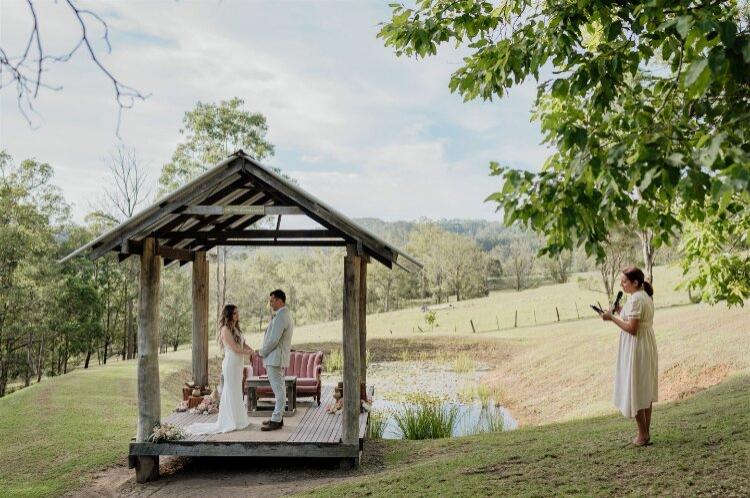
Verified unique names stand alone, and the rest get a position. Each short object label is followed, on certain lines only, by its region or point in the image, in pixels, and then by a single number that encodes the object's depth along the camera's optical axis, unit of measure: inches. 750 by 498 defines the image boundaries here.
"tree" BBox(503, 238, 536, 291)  3070.4
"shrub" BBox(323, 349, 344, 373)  964.1
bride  340.5
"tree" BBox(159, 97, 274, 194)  1205.1
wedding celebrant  242.4
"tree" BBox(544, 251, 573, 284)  2962.6
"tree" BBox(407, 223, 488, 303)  2792.8
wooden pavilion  313.7
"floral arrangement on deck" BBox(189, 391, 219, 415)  392.8
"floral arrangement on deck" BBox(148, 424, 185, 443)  320.2
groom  335.3
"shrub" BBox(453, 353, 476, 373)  1013.5
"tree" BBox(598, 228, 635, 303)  1230.9
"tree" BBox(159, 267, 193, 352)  1875.2
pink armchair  426.0
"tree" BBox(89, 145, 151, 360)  1179.9
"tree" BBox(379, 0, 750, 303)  129.7
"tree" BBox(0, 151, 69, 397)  1119.6
